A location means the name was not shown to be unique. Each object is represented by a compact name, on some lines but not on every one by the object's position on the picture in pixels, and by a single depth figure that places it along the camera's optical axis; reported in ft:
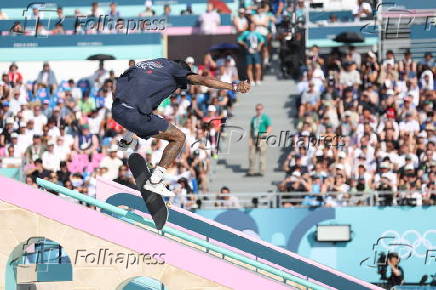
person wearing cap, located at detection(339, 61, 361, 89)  83.76
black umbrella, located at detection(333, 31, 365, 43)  90.17
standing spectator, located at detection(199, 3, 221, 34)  96.84
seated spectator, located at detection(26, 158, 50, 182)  75.08
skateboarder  46.16
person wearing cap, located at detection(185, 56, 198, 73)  89.87
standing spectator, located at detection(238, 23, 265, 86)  87.81
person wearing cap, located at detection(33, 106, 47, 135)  82.33
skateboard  48.11
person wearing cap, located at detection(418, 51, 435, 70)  85.66
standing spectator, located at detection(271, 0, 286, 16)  95.50
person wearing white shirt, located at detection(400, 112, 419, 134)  78.42
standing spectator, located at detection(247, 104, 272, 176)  79.25
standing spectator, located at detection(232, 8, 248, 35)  91.09
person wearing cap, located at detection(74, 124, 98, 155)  79.41
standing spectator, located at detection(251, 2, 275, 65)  89.78
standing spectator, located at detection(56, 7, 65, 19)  99.66
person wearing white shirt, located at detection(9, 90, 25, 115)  85.40
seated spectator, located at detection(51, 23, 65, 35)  100.17
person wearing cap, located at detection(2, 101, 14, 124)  83.92
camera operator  72.23
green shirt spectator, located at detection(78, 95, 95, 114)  84.79
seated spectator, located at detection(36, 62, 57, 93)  90.35
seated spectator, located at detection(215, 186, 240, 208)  74.89
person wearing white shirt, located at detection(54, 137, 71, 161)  78.84
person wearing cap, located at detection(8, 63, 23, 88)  89.45
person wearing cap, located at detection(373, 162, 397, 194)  74.84
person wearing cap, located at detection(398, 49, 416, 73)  84.87
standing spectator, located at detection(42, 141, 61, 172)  78.28
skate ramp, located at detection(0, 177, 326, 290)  48.01
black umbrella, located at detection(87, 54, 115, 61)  91.56
